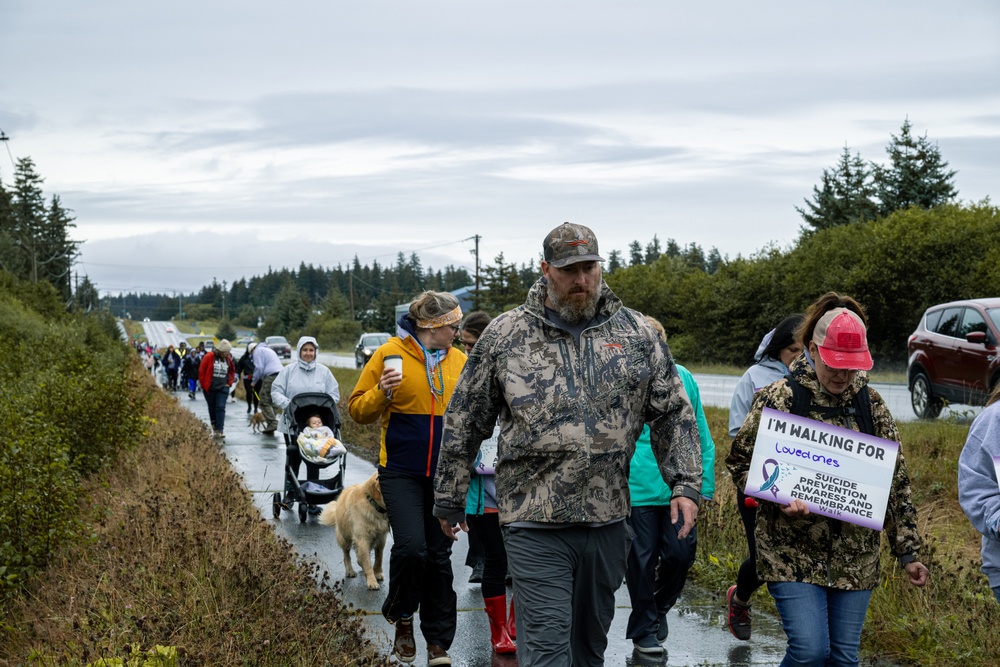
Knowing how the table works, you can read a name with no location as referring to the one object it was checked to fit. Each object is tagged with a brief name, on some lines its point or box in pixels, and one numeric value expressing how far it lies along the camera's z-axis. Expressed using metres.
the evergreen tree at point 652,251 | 167.38
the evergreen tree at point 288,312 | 151.49
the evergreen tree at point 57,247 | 92.69
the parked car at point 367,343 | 51.90
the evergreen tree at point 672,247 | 152.75
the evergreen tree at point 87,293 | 136.85
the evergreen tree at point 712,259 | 149.50
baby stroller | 10.67
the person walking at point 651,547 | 6.08
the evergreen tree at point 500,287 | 79.75
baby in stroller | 10.51
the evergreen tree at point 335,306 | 132.38
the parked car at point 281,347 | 75.75
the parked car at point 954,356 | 14.84
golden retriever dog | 7.77
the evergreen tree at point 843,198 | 53.38
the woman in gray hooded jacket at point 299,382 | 10.83
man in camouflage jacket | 4.04
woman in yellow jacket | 5.80
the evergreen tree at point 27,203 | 97.75
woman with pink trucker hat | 4.23
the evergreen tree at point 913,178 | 48.59
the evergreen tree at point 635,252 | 175.88
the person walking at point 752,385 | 5.99
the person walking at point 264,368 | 16.41
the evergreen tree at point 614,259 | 168.79
